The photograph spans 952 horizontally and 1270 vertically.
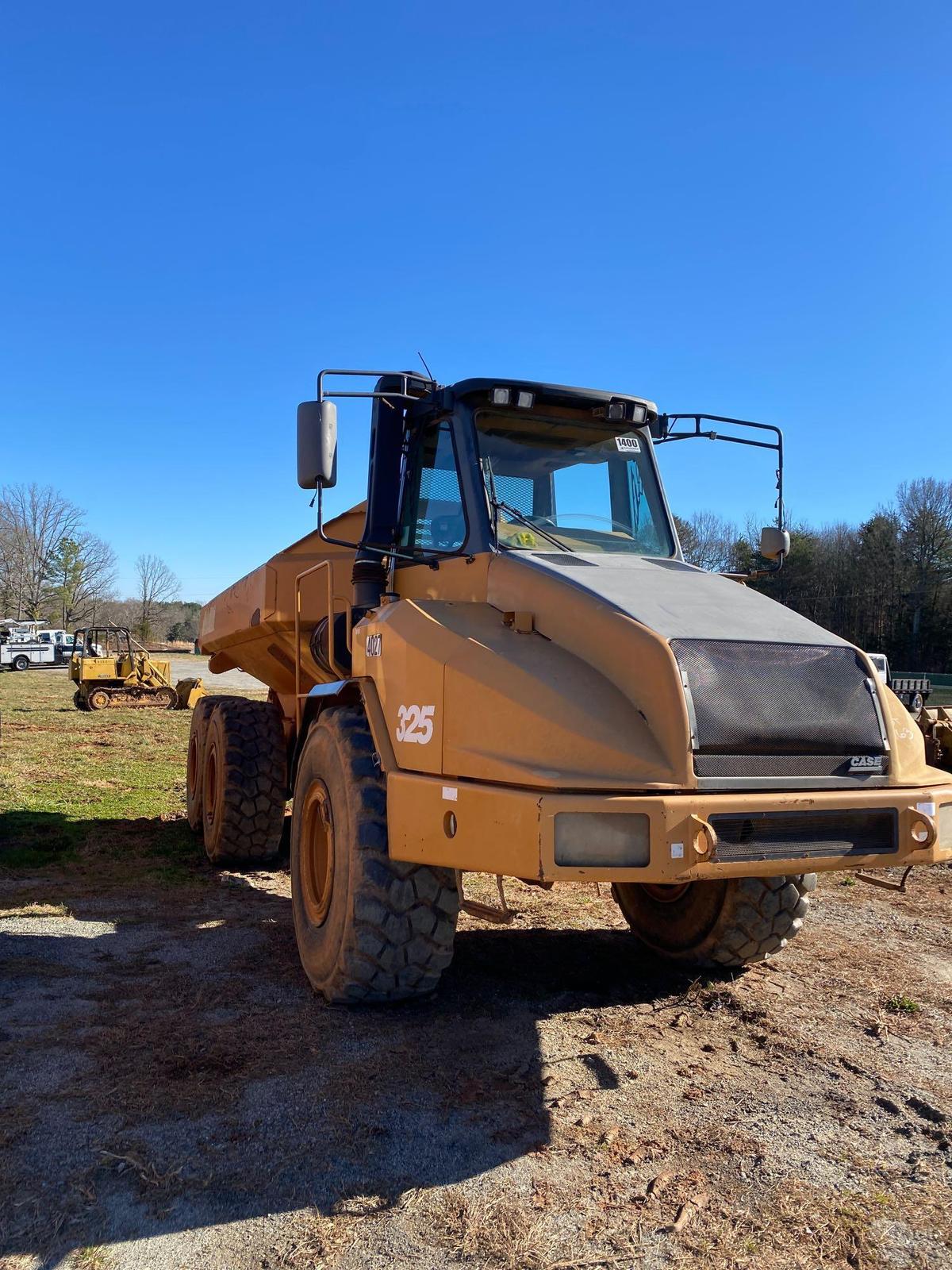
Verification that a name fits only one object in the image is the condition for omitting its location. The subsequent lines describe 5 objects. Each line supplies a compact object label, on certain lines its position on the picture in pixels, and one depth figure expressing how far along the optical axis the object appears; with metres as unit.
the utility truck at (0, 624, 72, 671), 47.66
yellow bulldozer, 26.34
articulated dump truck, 3.45
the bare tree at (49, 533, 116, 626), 71.44
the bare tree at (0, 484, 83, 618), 70.31
